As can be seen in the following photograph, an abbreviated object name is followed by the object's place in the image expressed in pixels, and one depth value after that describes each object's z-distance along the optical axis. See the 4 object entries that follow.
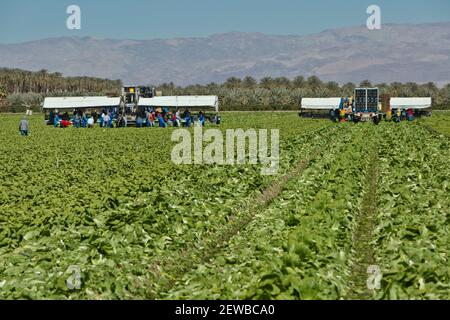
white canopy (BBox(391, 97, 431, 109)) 66.31
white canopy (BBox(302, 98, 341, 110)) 70.96
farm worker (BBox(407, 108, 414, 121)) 60.56
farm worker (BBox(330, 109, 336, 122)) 60.31
